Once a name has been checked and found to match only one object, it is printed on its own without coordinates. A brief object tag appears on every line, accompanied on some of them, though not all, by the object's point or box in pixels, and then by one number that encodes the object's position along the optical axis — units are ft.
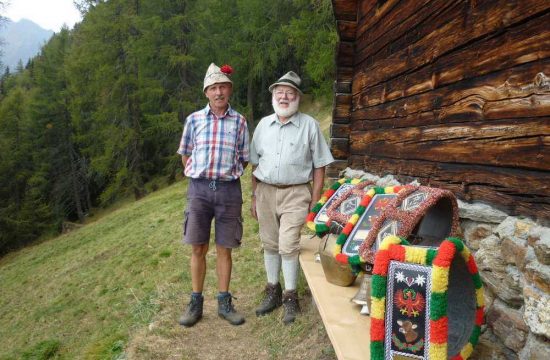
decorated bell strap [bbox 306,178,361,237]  10.52
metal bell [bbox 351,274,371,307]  8.27
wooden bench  6.94
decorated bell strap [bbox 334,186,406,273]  8.11
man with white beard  11.87
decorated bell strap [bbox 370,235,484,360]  5.42
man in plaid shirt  12.01
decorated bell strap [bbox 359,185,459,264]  7.53
